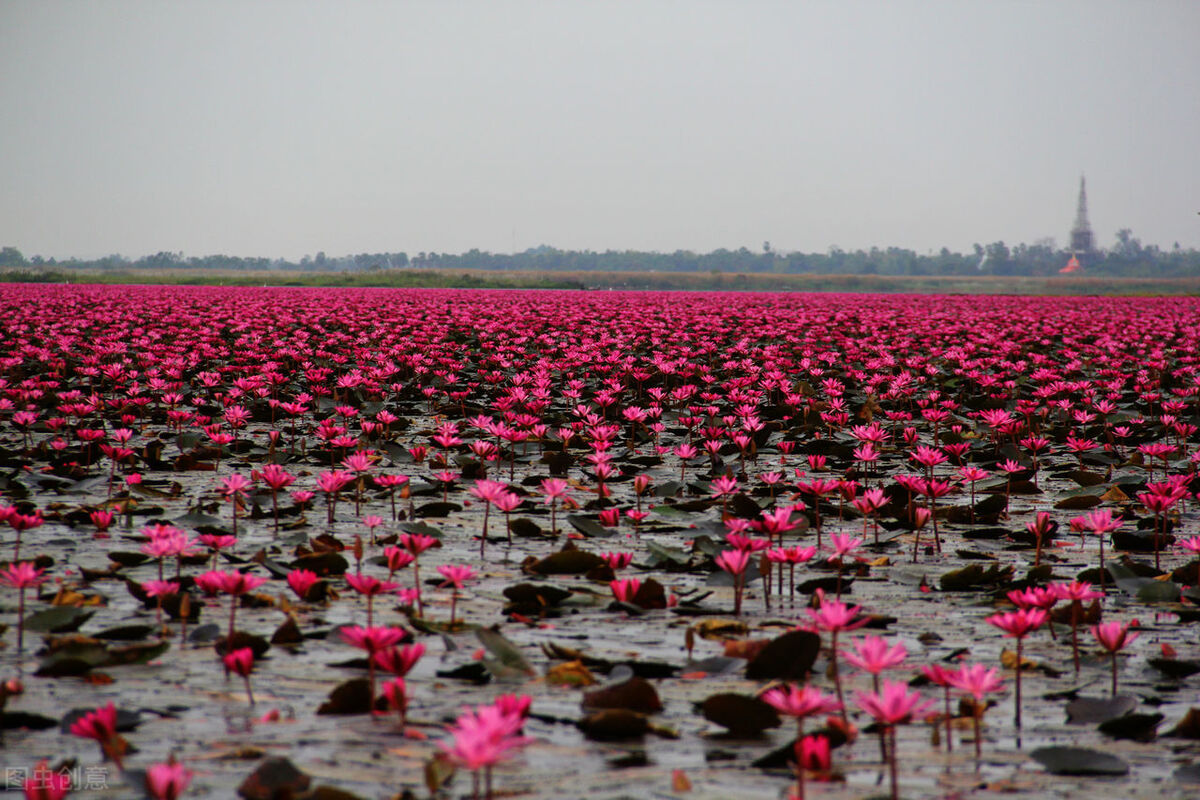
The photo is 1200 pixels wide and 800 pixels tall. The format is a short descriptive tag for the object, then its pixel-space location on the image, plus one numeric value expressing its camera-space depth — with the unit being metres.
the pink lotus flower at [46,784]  1.45
